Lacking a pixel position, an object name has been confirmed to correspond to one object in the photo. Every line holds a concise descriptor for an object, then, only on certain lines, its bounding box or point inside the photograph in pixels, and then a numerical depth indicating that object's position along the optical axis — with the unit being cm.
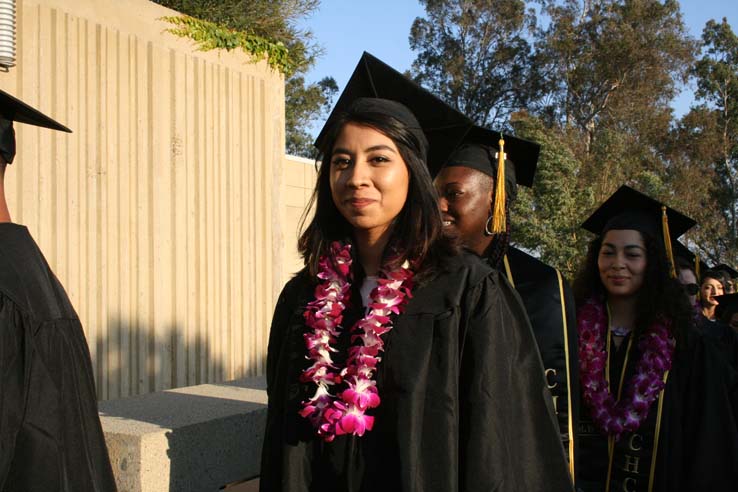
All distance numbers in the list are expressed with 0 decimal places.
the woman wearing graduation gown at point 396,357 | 203
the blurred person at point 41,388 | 211
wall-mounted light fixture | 545
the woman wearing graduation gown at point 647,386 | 340
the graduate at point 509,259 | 310
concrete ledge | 256
